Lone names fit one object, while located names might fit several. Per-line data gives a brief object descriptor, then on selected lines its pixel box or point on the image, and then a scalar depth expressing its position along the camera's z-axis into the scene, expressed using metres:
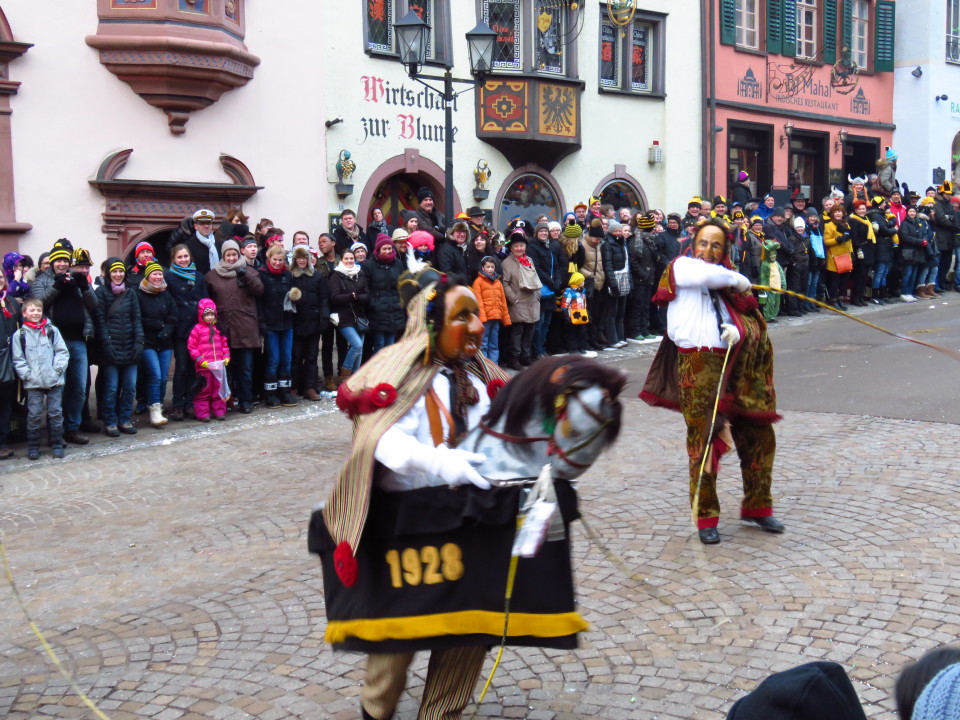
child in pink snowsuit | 10.83
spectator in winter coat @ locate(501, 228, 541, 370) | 13.58
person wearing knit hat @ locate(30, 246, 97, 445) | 9.87
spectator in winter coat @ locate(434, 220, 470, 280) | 12.91
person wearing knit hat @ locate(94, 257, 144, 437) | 10.14
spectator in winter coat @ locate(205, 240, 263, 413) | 11.15
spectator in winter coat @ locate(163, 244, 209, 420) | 10.91
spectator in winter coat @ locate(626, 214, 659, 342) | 15.37
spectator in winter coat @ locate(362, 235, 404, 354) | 12.12
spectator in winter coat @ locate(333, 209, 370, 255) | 13.38
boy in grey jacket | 9.35
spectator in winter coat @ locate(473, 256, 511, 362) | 13.14
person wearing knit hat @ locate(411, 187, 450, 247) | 13.44
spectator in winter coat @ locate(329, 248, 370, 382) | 11.93
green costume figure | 17.06
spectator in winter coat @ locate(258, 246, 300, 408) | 11.47
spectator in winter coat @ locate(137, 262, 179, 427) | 10.51
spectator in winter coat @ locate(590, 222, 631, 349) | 14.86
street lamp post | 12.70
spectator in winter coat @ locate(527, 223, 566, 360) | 14.13
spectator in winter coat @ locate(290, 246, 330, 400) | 11.71
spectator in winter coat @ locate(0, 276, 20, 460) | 9.38
